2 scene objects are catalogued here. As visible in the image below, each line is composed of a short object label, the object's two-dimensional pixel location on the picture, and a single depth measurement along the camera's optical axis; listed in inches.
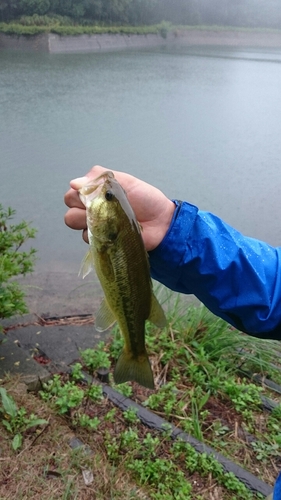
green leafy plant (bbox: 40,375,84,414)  79.8
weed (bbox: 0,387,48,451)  73.6
